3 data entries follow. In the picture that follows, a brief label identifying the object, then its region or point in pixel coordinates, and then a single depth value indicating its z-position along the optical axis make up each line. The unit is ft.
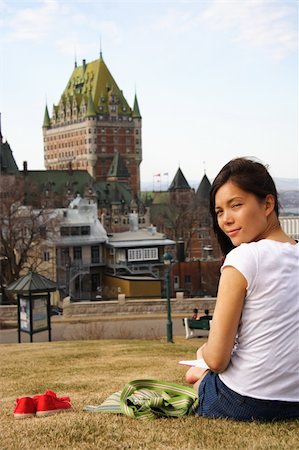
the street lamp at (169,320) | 54.44
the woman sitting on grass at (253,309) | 11.25
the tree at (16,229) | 116.06
